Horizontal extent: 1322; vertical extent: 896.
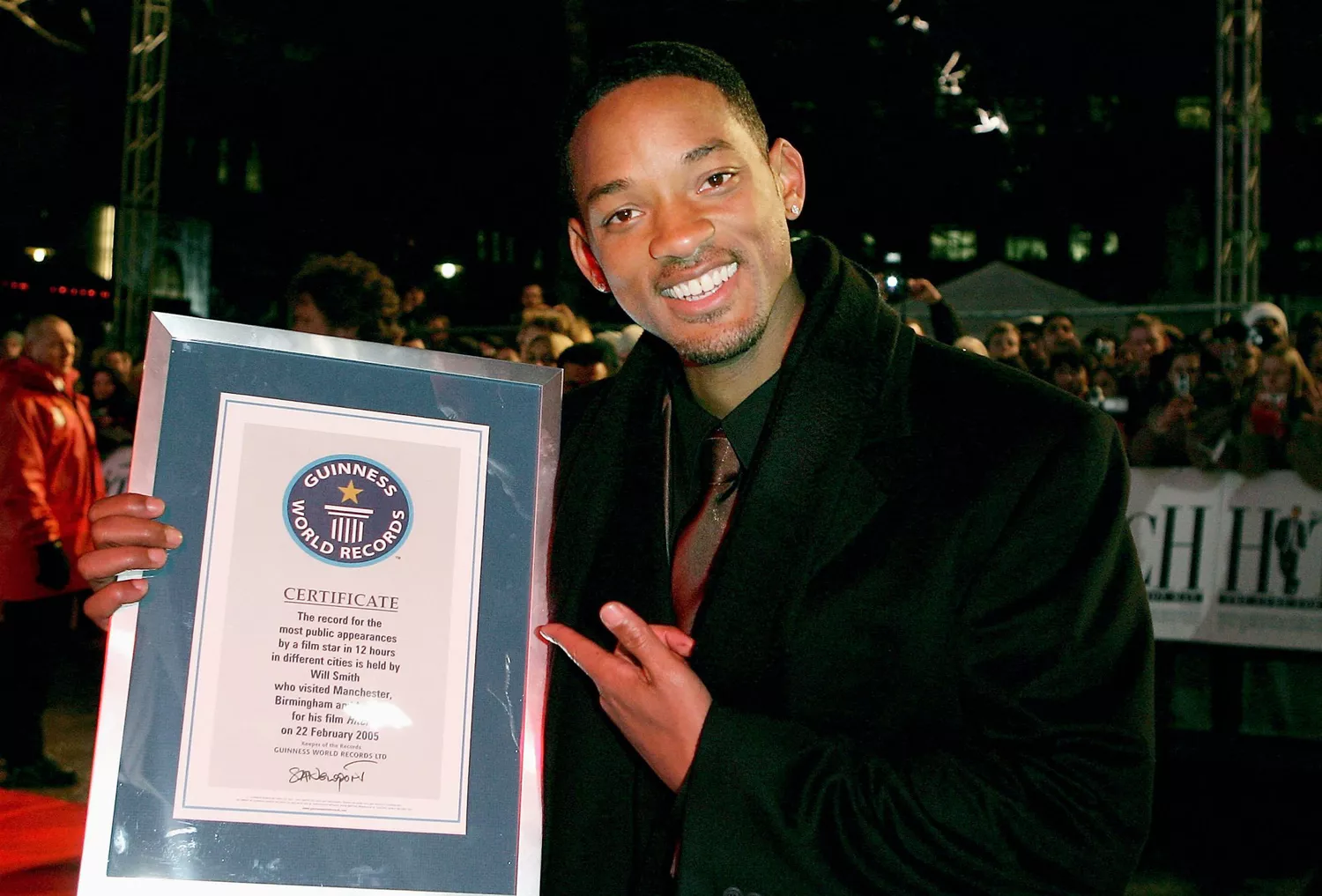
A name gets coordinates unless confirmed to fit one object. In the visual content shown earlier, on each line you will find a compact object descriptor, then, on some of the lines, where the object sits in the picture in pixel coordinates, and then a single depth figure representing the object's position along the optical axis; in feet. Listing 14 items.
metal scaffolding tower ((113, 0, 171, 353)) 49.01
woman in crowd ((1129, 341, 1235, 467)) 22.24
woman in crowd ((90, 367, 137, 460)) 32.09
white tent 46.68
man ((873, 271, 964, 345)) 25.09
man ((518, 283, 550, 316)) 34.92
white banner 20.90
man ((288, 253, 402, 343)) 14.23
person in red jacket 19.84
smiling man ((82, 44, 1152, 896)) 5.36
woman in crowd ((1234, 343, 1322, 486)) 21.01
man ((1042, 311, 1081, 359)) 29.17
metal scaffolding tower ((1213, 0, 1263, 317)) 36.45
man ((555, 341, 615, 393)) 23.22
